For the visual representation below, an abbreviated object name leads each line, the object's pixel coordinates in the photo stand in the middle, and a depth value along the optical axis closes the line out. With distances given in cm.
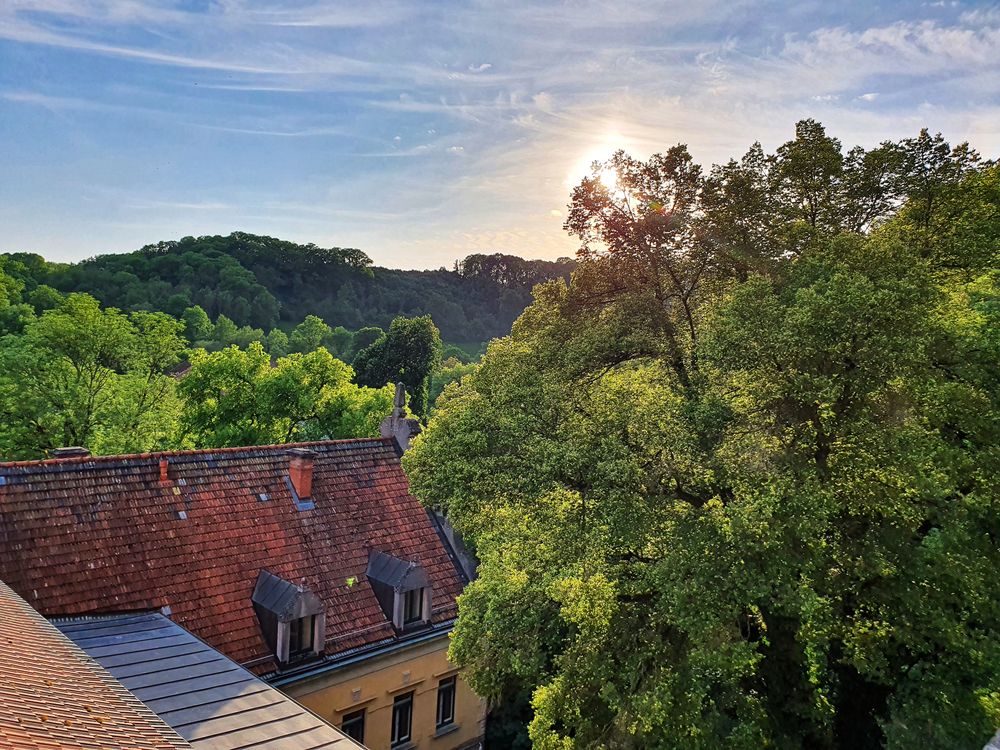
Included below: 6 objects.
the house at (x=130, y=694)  454
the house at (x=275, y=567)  1254
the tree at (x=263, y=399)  2480
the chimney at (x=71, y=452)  1458
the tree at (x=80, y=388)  2241
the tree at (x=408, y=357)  5672
